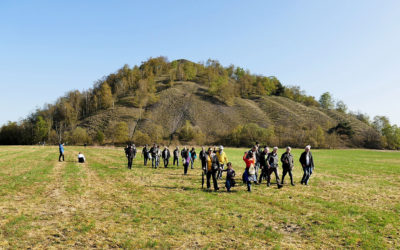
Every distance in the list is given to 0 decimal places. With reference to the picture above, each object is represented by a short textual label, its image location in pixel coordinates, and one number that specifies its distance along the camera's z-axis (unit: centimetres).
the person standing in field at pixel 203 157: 1630
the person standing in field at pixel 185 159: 1905
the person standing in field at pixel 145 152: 2472
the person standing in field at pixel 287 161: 1359
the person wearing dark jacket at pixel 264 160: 1452
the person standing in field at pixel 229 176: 1264
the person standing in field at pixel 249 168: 1239
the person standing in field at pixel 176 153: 2455
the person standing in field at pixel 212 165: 1252
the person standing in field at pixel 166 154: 2308
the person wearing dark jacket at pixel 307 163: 1411
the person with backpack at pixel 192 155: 2320
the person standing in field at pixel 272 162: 1359
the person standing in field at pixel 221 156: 1348
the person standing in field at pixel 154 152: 2277
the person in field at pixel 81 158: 2580
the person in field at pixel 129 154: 2162
